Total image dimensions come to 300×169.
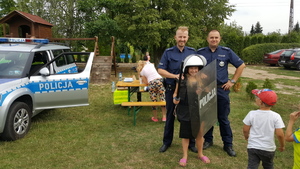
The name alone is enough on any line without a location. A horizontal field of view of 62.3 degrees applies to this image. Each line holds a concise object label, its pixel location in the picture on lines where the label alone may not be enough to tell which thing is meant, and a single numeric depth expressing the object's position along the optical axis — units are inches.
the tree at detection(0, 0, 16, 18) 1254.9
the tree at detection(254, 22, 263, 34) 3402.3
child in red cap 98.0
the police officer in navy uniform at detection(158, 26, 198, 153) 139.9
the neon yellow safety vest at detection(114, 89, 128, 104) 269.3
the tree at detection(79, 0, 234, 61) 595.2
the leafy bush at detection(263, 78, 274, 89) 296.8
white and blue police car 165.3
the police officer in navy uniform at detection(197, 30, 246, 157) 142.6
